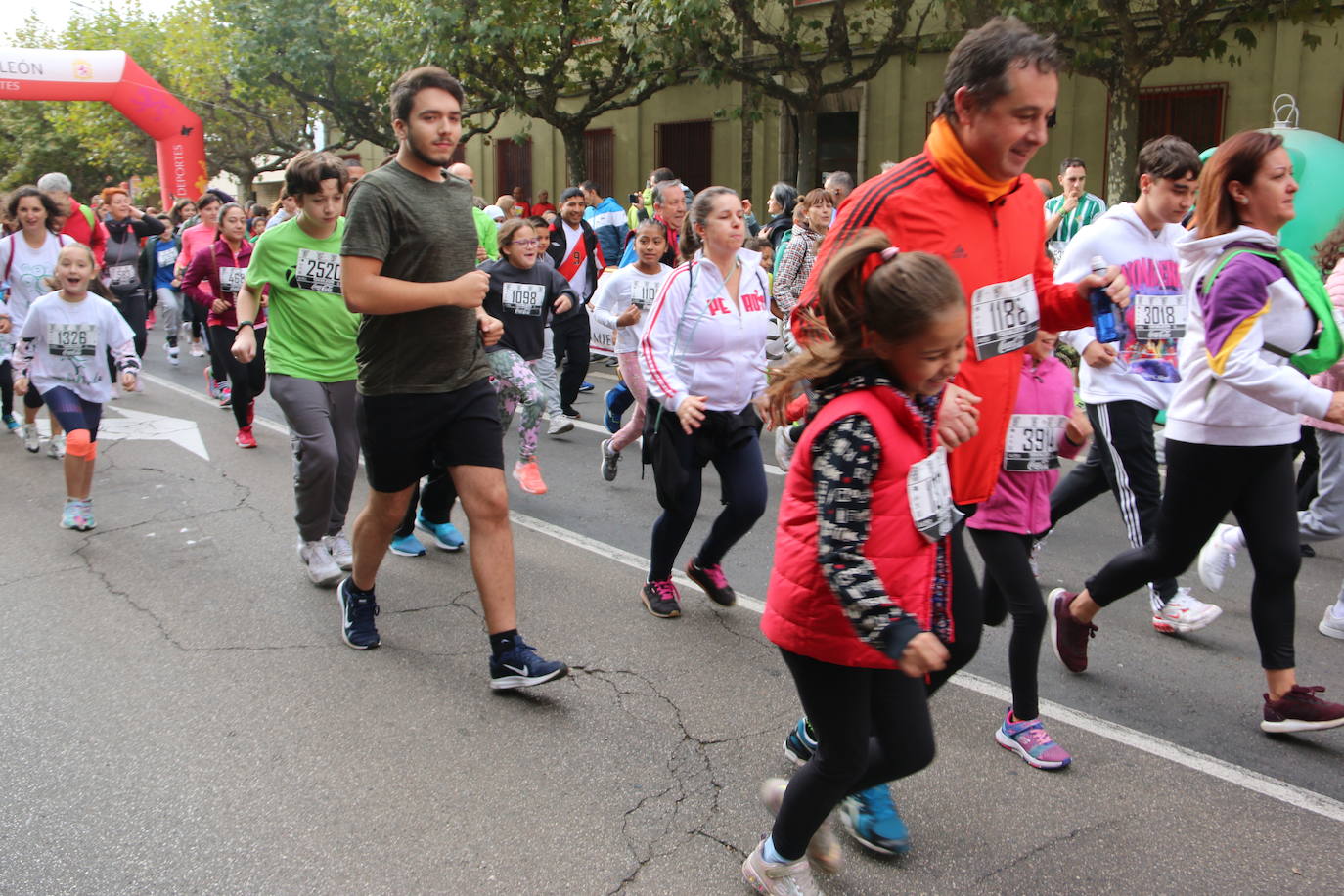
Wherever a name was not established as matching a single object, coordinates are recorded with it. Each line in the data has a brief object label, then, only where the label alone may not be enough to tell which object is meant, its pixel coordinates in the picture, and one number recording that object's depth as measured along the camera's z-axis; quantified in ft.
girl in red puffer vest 7.92
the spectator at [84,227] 35.29
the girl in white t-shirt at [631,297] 24.31
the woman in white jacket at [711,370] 15.40
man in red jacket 9.39
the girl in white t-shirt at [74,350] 21.95
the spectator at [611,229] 44.27
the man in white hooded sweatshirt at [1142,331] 14.49
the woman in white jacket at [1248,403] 11.38
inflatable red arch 73.56
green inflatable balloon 33.04
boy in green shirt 17.40
